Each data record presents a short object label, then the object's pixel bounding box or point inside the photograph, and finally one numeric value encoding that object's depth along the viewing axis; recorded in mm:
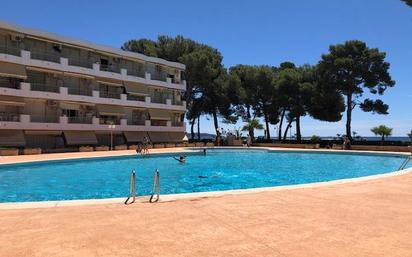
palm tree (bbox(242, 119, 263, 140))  51469
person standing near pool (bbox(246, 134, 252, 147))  46500
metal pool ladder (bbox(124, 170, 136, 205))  9030
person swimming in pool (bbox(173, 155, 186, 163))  27094
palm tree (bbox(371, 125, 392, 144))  39969
